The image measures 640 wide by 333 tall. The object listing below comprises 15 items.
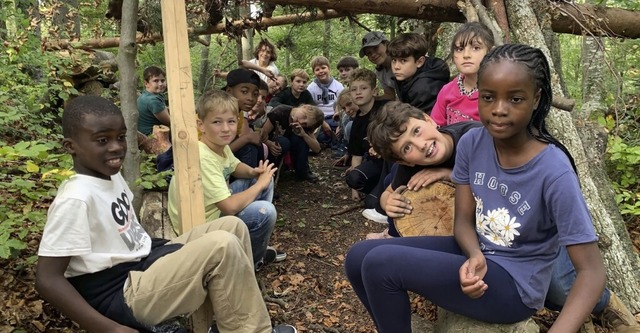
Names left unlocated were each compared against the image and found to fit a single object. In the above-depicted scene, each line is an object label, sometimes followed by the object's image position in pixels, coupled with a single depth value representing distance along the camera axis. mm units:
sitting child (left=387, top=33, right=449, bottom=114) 4266
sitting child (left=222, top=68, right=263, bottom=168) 4562
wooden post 2861
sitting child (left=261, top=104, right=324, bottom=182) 5820
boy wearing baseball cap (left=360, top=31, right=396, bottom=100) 5367
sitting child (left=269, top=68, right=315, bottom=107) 6883
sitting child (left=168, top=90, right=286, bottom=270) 3254
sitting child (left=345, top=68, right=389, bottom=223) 4973
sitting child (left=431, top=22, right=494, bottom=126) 3375
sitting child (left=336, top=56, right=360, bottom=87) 7436
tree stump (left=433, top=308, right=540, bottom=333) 2180
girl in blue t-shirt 1866
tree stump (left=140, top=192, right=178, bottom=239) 3656
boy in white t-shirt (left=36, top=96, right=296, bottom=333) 2133
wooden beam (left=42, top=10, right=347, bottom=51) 4887
